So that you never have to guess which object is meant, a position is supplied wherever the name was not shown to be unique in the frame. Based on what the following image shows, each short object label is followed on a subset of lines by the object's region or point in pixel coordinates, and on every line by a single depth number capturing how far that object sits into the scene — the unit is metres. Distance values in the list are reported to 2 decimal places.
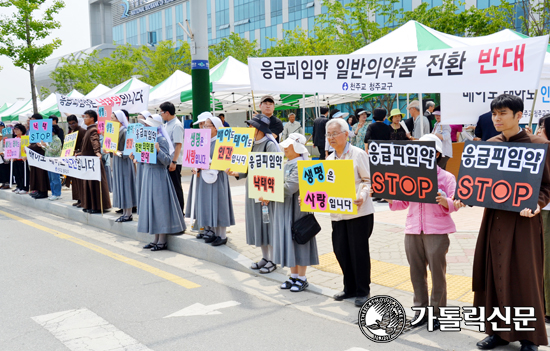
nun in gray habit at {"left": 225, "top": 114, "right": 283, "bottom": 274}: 5.84
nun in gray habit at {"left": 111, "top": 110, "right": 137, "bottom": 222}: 8.84
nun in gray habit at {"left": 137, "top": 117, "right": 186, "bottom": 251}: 7.37
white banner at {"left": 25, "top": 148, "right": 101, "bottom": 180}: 9.31
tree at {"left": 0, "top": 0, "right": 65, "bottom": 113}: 19.79
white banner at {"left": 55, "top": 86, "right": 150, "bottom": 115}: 9.09
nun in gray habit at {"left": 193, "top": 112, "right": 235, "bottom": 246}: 6.82
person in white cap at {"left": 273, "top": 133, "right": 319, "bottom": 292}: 5.33
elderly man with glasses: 4.84
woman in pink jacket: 4.15
